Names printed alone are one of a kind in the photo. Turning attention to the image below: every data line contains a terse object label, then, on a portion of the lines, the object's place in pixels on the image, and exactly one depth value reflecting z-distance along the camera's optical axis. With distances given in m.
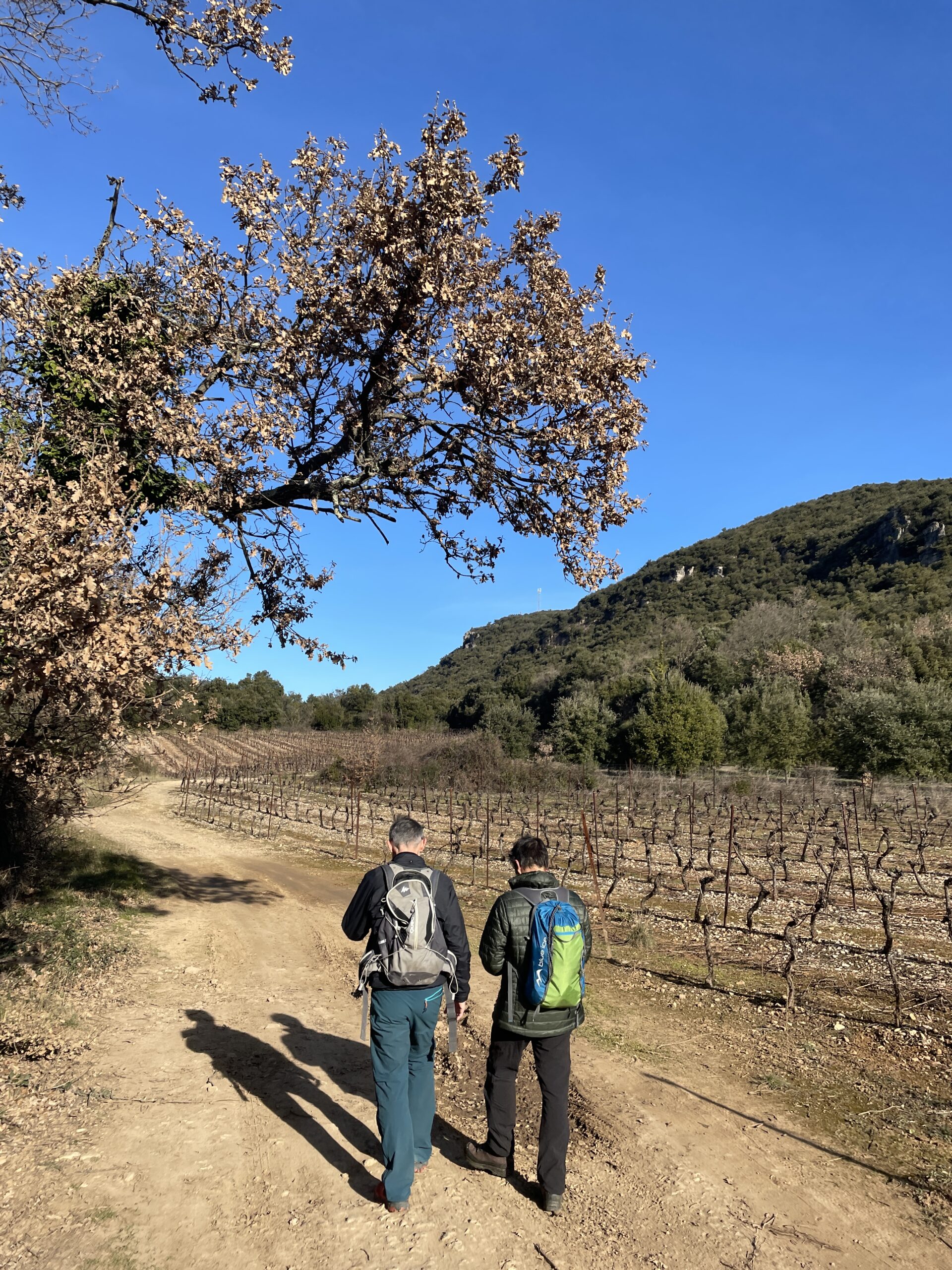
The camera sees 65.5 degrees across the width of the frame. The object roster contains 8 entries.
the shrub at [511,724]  47.19
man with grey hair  3.46
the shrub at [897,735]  29.56
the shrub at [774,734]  35.06
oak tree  6.64
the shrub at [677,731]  36.31
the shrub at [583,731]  40.91
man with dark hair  3.55
